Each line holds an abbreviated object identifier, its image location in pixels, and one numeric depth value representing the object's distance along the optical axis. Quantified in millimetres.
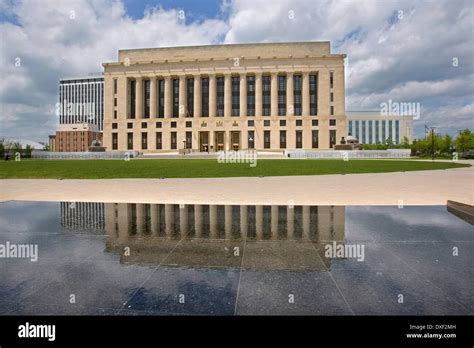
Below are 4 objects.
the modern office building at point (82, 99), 180625
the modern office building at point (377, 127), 149875
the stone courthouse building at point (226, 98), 83938
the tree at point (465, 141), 68188
